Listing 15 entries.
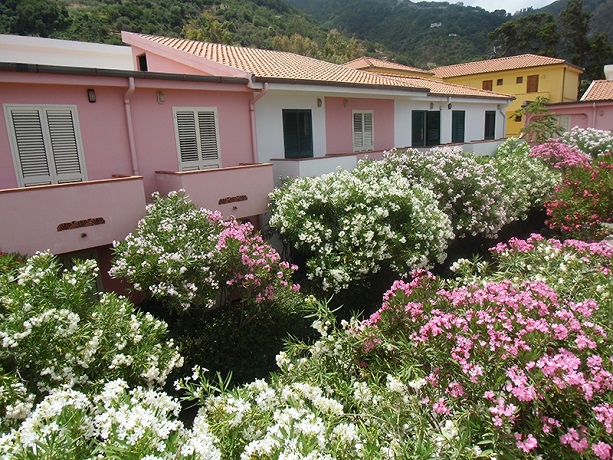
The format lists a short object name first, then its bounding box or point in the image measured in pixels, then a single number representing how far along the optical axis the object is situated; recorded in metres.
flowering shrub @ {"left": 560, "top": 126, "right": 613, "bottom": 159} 22.27
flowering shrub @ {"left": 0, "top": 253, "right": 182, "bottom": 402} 4.52
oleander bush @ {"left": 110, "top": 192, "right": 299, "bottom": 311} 7.53
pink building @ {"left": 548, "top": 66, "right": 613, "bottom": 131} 30.28
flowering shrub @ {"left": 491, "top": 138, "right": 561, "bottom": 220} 14.29
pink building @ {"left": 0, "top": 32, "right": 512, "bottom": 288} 8.35
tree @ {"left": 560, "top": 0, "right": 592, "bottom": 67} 54.78
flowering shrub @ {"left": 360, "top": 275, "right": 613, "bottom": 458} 3.17
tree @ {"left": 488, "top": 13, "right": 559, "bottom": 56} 58.44
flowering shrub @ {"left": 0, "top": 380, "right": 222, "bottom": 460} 2.57
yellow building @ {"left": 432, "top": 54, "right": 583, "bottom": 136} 39.94
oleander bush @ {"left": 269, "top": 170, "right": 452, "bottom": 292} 9.58
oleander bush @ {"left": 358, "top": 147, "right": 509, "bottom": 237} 12.80
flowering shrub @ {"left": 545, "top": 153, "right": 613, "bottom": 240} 11.52
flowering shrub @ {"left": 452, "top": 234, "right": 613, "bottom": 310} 4.79
